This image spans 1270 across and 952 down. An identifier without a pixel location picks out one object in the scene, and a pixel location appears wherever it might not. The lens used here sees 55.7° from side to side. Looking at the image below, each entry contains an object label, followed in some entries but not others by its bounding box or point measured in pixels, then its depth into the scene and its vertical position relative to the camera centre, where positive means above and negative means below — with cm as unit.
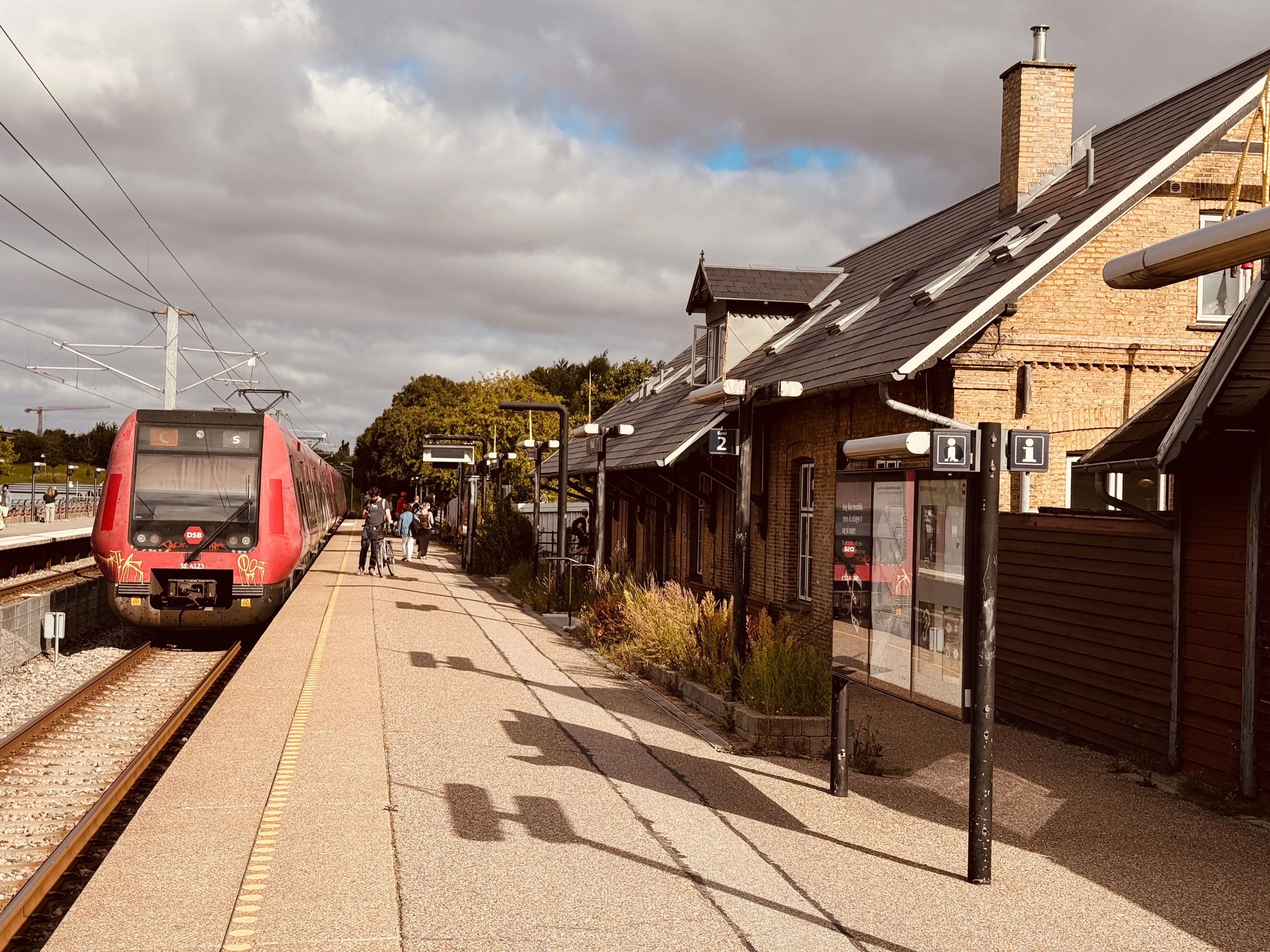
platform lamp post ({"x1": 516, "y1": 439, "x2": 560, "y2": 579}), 2448 +83
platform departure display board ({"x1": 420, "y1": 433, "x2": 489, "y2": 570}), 3247 +20
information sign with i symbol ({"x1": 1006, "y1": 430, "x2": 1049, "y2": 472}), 660 +34
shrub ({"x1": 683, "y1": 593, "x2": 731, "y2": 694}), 1153 -146
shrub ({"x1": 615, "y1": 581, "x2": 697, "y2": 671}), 1294 -140
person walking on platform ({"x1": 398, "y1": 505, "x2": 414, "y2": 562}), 3288 -92
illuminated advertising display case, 732 -48
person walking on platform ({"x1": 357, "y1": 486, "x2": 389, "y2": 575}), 2569 -56
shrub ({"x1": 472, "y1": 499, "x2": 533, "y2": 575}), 2933 -102
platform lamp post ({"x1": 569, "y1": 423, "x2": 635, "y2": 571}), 1867 +58
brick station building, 1296 +216
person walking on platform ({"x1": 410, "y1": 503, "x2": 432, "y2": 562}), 3478 -86
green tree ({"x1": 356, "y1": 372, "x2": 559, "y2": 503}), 5362 +396
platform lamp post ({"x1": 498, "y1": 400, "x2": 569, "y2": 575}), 2052 +64
